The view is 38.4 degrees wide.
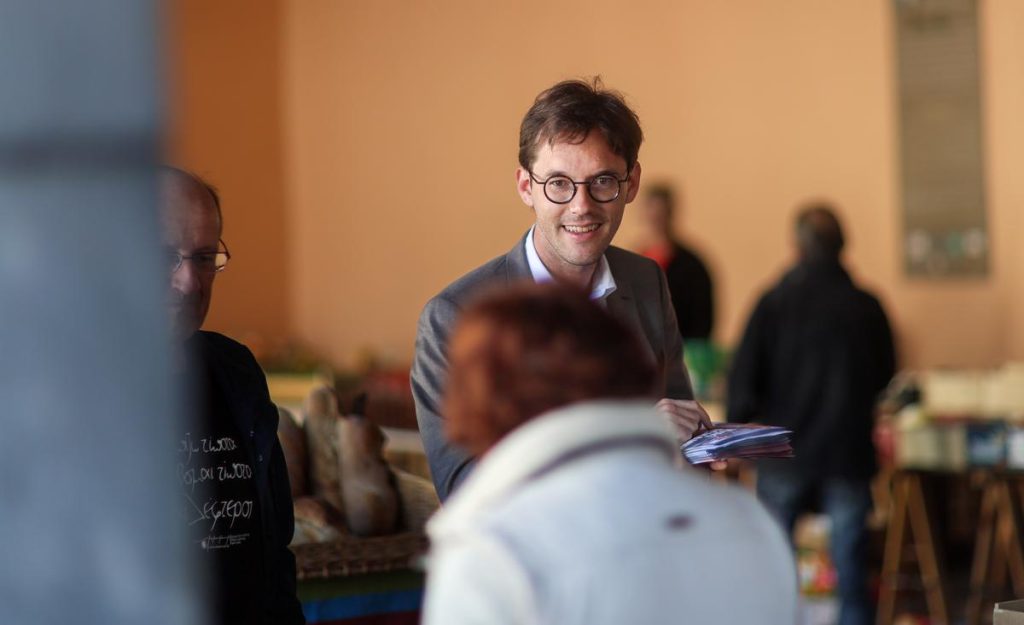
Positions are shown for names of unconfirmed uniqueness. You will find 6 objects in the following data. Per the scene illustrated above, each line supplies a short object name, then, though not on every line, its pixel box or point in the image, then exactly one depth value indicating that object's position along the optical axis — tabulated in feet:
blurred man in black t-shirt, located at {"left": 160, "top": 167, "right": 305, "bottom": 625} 6.59
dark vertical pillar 3.49
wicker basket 9.29
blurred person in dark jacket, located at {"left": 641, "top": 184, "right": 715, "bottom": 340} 19.35
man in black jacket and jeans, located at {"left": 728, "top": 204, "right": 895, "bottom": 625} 16.89
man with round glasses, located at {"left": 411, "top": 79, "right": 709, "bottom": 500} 6.79
